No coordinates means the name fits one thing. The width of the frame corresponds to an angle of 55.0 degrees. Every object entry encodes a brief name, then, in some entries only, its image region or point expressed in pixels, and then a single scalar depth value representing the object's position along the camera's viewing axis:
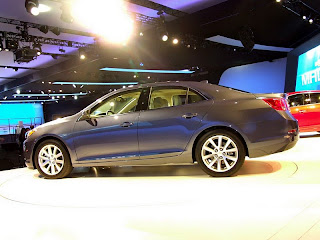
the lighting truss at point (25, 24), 10.01
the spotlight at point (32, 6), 7.13
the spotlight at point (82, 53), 14.26
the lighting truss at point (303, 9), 10.10
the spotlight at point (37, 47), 12.01
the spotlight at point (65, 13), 8.03
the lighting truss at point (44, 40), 11.41
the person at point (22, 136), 12.79
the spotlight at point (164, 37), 10.60
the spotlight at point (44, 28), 10.24
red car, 8.32
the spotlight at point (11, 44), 11.21
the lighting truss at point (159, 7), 8.76
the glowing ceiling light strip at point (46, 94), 29.70
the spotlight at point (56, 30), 10.48
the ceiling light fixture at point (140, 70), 20.91
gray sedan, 3.99
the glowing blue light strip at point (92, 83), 24.47
